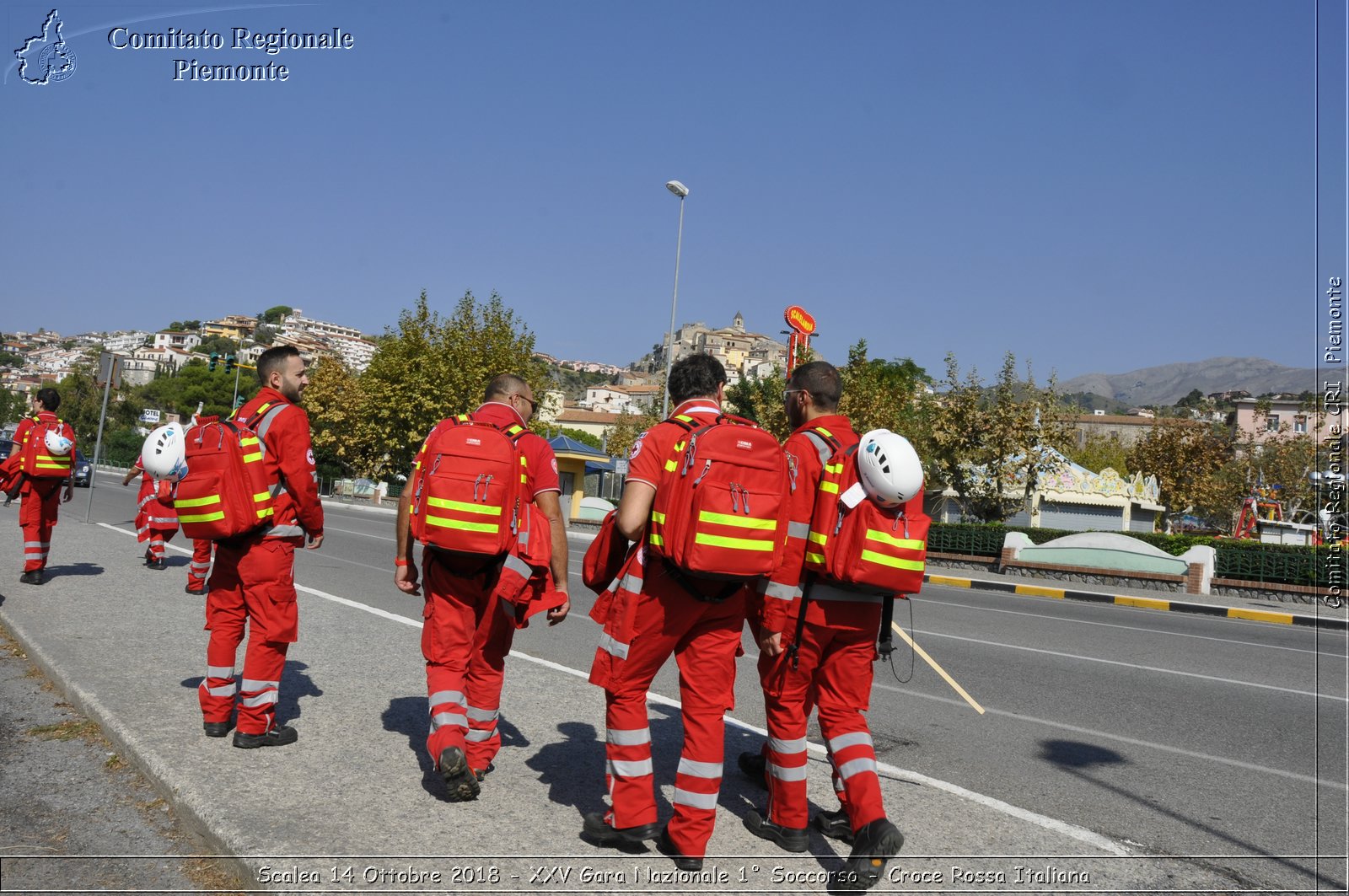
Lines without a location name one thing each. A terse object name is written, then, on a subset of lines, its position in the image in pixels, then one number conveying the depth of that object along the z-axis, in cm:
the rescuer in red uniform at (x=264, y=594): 488
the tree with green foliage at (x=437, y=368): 4825
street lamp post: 3203
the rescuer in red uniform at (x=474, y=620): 443
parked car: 3673
